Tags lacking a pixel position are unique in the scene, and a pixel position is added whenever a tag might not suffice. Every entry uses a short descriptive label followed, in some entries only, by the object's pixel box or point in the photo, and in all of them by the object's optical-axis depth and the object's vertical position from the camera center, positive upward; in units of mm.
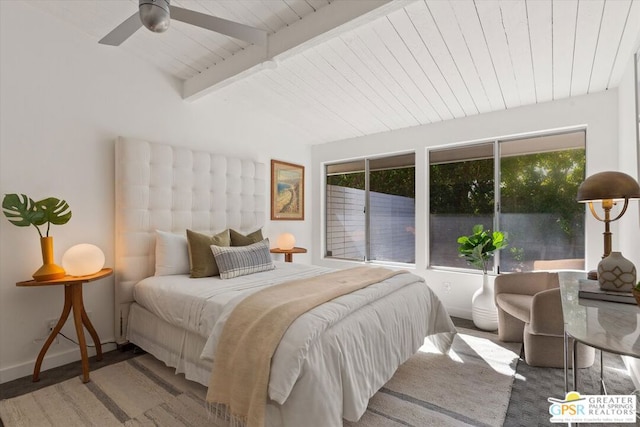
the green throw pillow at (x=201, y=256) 2756 -393
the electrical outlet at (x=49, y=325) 2461 -902
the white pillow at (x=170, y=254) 2801 -387
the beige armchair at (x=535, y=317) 2311 -840
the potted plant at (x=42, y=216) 2123 -25
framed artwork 4422 +327
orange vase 2213 -385
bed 1463 -615
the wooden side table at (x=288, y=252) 4098 -524
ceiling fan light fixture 1506 +983
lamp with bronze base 1733 +144
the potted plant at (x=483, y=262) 3285 -540
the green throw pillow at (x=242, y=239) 3277 -282
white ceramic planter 3268 -1034
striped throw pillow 2740 -437
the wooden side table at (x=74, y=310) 2232 -739
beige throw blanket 1450 -698
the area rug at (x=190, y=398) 1830 -1232
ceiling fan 1517 +1100
